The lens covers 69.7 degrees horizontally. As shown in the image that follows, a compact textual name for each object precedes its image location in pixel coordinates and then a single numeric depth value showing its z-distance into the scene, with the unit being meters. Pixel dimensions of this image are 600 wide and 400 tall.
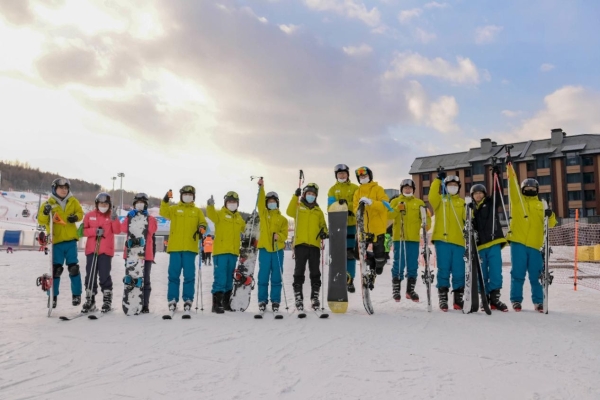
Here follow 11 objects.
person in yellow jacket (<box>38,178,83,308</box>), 6.79
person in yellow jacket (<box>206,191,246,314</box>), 6.87
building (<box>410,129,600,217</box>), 46.19
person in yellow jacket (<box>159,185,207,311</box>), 6.58
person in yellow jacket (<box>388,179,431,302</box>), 7.39
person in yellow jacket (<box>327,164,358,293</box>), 7.49
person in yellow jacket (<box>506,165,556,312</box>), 6.87
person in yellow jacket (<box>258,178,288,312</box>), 6.68
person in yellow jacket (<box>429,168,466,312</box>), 7.01
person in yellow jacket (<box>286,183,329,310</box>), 6.73
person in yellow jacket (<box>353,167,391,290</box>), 6.91
